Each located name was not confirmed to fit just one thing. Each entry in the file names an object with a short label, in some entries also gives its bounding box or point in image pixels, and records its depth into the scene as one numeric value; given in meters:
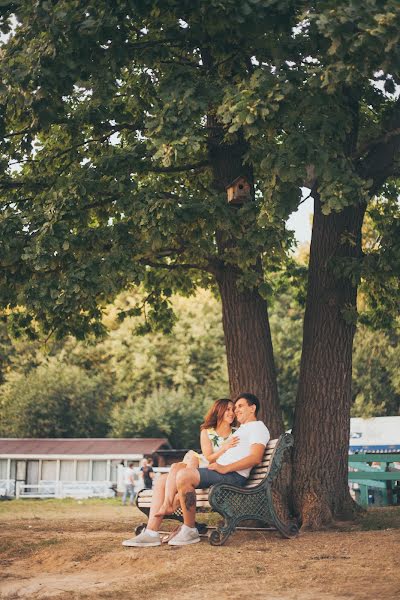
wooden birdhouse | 12.30
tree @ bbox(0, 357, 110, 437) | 53.19
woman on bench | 10.08
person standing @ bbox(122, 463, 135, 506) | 31.42
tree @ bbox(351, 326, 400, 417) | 46.16
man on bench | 9.93
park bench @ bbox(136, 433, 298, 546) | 9.85
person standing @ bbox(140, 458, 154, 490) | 31.62
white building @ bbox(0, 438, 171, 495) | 46.28
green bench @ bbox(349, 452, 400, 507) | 15.77
